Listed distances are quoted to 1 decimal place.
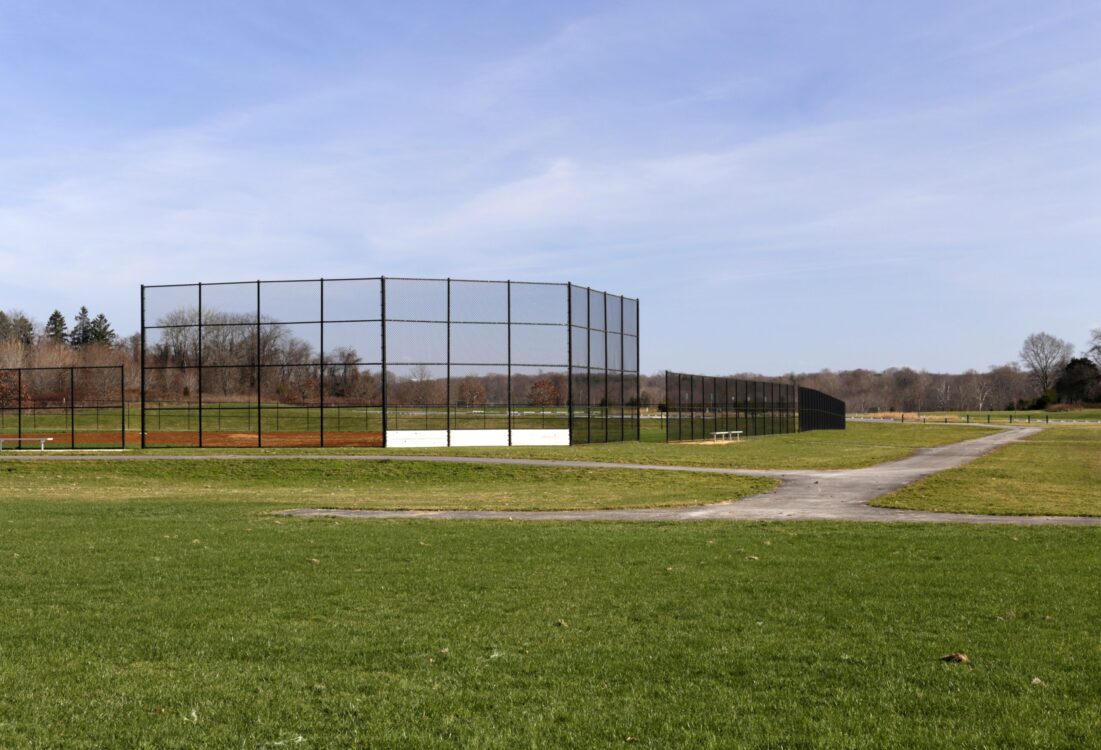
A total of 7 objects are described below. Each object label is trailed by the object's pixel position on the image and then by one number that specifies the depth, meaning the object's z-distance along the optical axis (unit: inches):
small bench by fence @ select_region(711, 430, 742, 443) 2129.9
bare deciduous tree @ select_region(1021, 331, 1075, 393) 7396.7
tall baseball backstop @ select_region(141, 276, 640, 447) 1646.2
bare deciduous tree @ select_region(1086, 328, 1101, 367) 6343.5
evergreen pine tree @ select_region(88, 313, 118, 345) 6205.7
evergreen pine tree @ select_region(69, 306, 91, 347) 6397.6
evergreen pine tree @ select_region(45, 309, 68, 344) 6245.1
